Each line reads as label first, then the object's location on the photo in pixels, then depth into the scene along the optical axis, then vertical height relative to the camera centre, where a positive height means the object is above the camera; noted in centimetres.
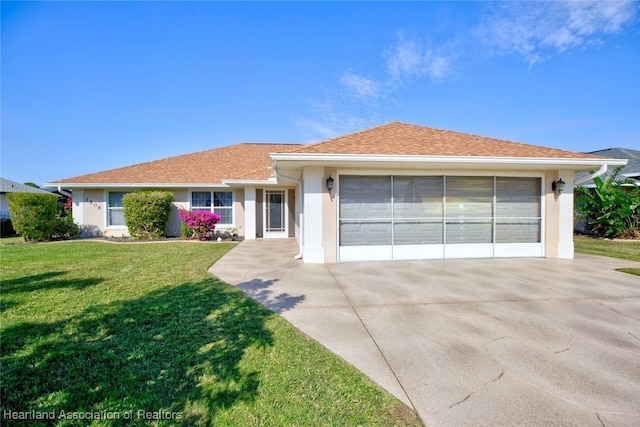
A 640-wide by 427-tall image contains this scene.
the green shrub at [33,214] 1233 -4
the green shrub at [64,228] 1323 -73
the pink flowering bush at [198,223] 1323 -48
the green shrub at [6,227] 1659 -85
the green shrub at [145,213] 1305 +0
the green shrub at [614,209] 1346 +16
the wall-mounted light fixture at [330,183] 779 +82
